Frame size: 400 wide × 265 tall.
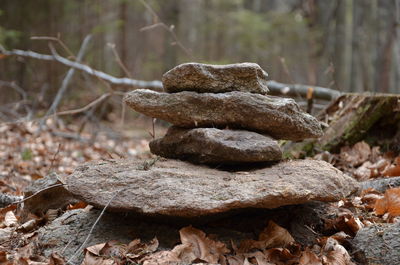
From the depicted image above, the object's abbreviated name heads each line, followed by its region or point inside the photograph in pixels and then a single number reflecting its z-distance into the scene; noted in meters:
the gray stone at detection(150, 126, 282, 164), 2.70
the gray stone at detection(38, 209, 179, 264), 2.57
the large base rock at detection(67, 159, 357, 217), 2.34
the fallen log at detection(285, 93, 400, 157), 4.95
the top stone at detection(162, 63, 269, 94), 2.90
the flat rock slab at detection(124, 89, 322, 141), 2.88
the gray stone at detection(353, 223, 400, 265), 2.40
